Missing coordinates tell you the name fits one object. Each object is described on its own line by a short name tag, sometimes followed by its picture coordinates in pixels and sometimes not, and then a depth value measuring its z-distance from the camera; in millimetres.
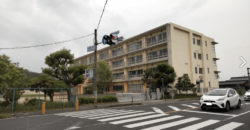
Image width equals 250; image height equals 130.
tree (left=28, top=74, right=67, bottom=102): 15754
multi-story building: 29008
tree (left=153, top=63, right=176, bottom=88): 23281
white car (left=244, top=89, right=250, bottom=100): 18431
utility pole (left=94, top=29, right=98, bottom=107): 14801
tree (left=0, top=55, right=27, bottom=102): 12555
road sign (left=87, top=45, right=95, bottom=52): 15430
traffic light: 13325
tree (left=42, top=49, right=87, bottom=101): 18781
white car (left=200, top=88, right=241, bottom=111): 9742
